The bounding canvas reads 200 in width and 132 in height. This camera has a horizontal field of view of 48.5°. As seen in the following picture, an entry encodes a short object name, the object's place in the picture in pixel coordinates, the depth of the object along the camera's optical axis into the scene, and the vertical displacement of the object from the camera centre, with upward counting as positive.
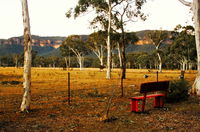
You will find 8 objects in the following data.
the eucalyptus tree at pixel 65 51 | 70.00 +4.41
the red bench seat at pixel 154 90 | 7.98 -1.00
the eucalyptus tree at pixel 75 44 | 67.00 +6.29
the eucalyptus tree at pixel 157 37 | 49.62 +6.02
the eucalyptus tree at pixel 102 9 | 26.72 +6.96
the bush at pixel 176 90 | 10.17 -1.26
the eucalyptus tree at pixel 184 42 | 48.51 +4.80
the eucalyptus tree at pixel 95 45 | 54.59 +5.08
